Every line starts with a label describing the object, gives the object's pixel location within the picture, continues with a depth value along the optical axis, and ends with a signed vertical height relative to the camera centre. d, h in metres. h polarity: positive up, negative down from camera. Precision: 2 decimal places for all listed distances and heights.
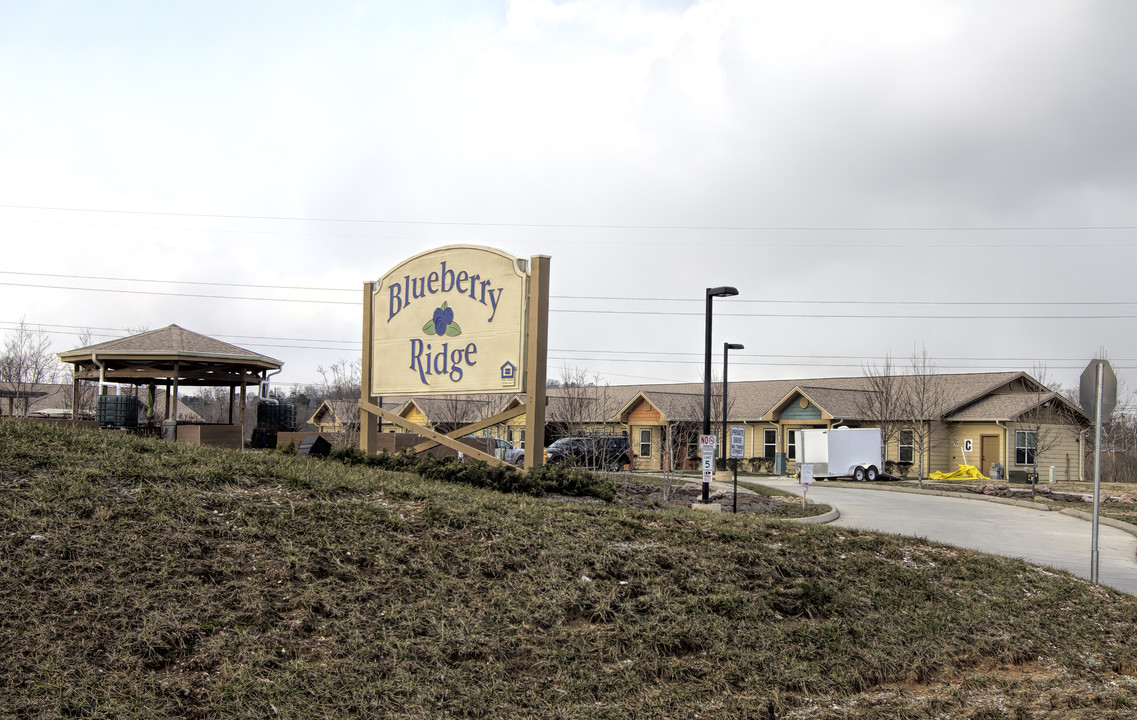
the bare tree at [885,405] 39.22 +0.49
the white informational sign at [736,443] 16.57 -0.57
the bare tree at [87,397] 36.35 +0.02
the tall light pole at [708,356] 18.86 +1.22
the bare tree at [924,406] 37.75 +0.49
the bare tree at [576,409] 41.16 -0.01
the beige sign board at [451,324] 12.21 +1.19
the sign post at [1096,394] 9.92 +0.31
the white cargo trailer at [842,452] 34.31 -1.43
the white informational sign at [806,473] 17.22 -1.15
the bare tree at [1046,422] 37.34 -0.11
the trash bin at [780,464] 41.25 -2.37
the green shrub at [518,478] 10.93 -0.89
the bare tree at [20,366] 37.41 +1.32
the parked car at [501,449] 23.92 -1.63
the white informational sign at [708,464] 16.80 -0.99
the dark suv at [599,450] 31.62 -1.64
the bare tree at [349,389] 55.16 +0.95
